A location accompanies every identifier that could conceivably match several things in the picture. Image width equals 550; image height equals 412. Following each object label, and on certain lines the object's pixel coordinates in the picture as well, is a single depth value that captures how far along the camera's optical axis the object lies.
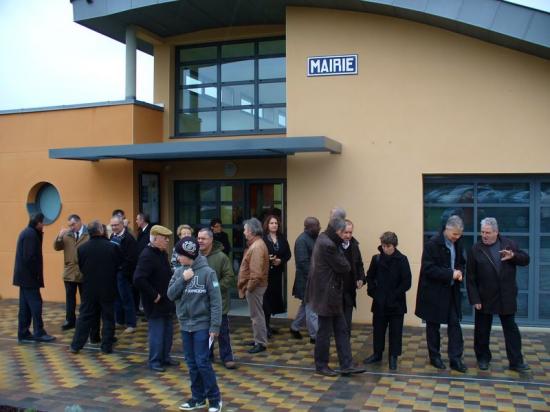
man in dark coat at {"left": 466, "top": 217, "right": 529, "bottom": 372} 6.62
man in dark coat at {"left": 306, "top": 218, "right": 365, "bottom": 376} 6.41
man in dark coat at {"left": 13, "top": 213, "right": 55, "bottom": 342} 8.05
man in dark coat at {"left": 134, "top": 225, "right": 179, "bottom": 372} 6.77
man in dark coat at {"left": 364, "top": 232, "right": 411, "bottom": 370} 6.75
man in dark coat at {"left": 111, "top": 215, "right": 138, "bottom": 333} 8.62
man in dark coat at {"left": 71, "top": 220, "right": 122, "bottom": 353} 7.55
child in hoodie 5.35
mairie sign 9.24
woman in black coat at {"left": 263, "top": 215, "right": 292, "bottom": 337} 8.07
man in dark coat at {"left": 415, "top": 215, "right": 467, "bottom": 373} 6.71
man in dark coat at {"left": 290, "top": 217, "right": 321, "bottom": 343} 7.77
